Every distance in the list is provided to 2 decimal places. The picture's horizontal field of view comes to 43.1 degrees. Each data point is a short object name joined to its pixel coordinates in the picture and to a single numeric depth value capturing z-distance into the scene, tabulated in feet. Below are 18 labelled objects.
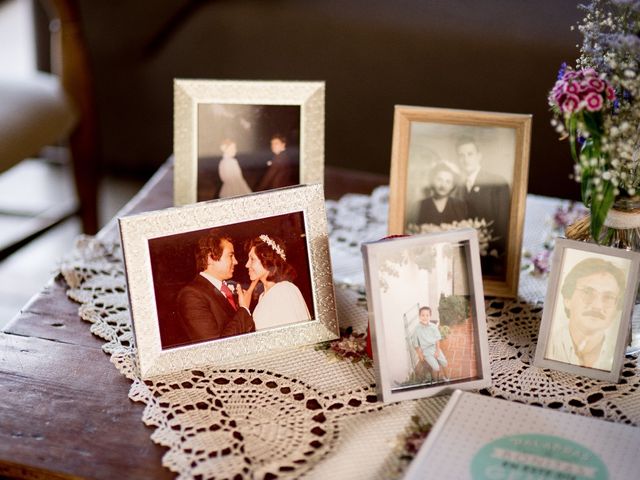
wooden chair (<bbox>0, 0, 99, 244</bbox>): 5.95
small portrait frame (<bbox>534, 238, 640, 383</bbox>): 3.18
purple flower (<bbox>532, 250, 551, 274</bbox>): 4.10
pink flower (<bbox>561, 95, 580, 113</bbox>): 2.88
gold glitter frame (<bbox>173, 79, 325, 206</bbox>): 4.06
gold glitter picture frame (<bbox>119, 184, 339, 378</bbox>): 3.18
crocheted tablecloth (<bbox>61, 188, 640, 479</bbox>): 2.83
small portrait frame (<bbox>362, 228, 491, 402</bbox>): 3.08
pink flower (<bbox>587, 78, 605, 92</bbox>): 2.89
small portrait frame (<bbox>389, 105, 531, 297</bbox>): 3.73
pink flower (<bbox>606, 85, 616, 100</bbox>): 2.96
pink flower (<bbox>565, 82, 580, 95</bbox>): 2.89
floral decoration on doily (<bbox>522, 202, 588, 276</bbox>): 4.11
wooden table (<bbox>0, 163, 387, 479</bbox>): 2.81
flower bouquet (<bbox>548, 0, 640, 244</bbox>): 2.91
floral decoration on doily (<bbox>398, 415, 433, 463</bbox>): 2.85
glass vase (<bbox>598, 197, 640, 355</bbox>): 3.23
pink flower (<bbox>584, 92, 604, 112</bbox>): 2.87
